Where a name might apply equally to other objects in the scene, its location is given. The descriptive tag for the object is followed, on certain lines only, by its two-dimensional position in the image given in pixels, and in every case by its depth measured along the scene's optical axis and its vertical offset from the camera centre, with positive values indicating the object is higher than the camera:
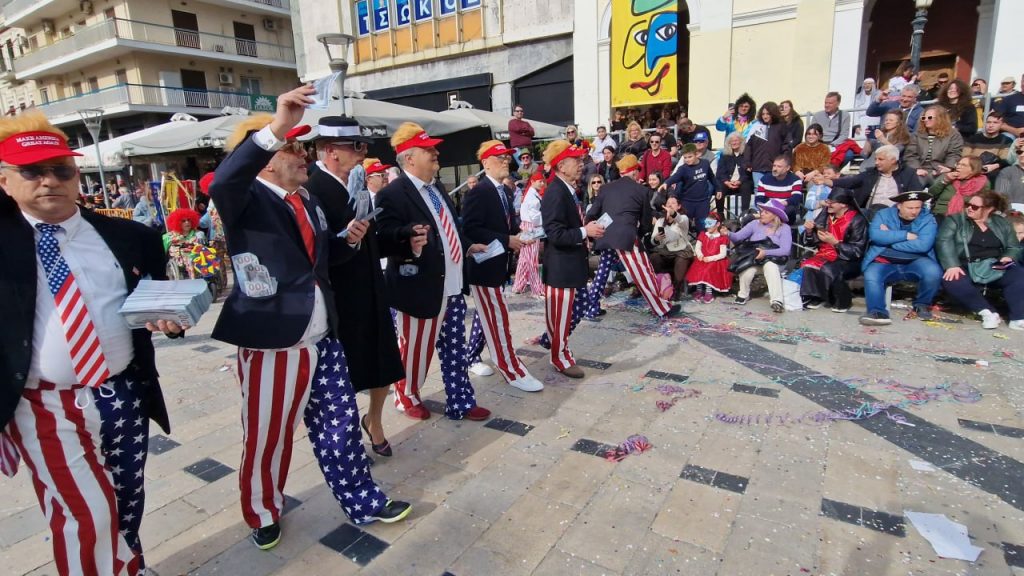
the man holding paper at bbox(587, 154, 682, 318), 5.96 -0.68
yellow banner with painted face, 13.12 +2.43
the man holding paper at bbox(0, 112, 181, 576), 1.90 -0.56
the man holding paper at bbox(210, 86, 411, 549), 2.23 -0.64
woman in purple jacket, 6.80 -1.06
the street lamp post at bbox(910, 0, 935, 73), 8.17 +1.69
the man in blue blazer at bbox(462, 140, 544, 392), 4.10 -0.52
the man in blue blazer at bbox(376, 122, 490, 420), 3.48 -0.57
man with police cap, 2.98 -0.54
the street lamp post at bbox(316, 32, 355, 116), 8.27 +1.83
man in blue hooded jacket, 6.05 -1.12
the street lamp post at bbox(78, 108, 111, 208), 13.76 +1.42
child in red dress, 7.23 -1.35
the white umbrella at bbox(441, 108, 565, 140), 12.77 +0.98
